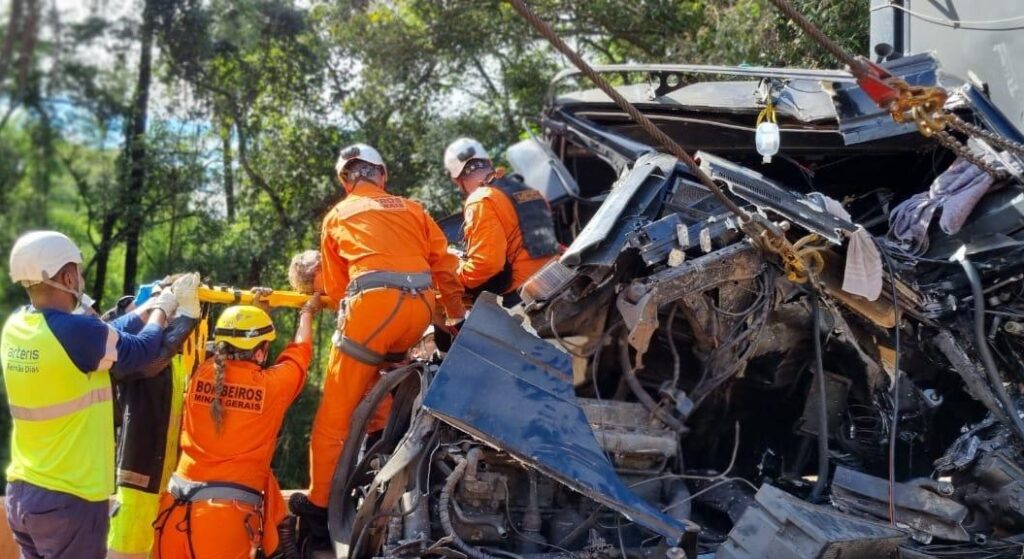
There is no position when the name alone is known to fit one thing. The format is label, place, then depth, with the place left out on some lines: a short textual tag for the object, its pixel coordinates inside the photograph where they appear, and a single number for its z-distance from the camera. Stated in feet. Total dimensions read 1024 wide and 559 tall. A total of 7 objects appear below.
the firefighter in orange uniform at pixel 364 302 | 15.19
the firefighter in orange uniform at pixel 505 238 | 17.21
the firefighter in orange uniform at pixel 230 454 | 13.75
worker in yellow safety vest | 12.67
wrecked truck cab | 13.25
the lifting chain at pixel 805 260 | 14.75
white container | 17.49
